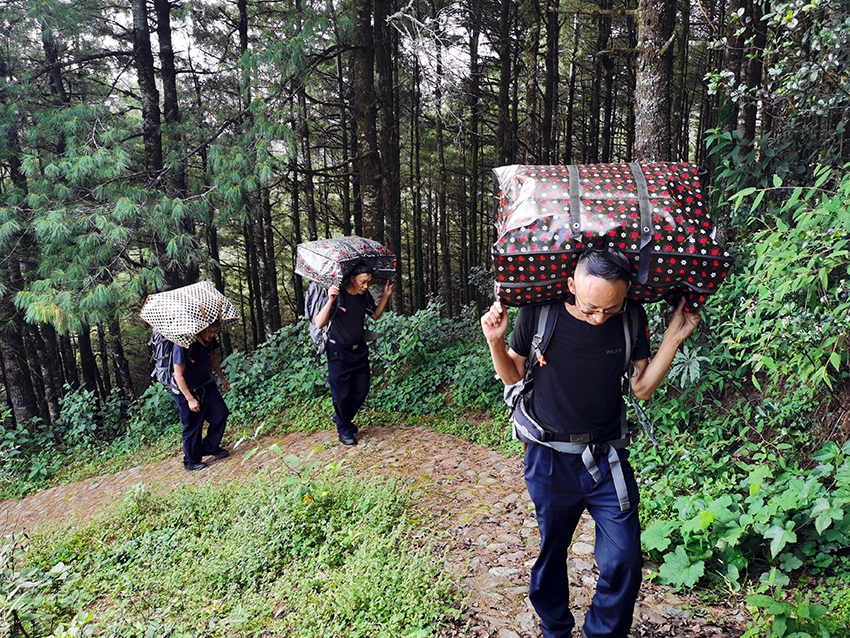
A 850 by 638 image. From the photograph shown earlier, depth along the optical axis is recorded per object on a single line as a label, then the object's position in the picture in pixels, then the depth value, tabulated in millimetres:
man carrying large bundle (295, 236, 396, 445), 5512
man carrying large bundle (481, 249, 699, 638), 2273
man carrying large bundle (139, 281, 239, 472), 5511
